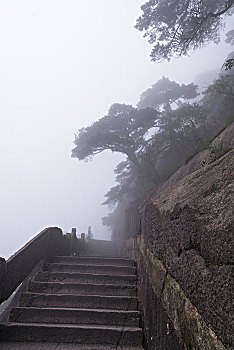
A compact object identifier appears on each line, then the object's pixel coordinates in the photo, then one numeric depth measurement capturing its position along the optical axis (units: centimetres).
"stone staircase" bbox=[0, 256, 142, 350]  311
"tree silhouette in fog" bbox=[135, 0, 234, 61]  812
